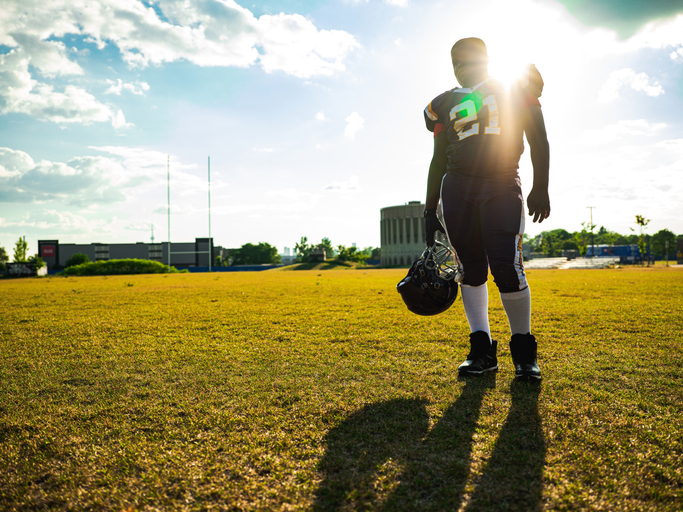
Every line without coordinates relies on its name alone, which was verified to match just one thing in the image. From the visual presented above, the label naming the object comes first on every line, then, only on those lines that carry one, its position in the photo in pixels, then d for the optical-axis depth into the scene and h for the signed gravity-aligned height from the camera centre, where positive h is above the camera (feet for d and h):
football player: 8.00 +1.34
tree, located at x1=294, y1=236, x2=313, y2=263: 314.53 +7.95
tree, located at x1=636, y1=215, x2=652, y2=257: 137.49 +11.30
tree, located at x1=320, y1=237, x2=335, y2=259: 335.49 +11.28
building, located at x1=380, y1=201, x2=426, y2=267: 233.55 +14.62
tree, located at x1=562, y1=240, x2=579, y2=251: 316.60 +8.39
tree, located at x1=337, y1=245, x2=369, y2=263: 238.68 +2.58
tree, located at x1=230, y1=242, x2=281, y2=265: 311.68 +3.69
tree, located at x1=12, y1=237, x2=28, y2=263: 188.59 +6.08
